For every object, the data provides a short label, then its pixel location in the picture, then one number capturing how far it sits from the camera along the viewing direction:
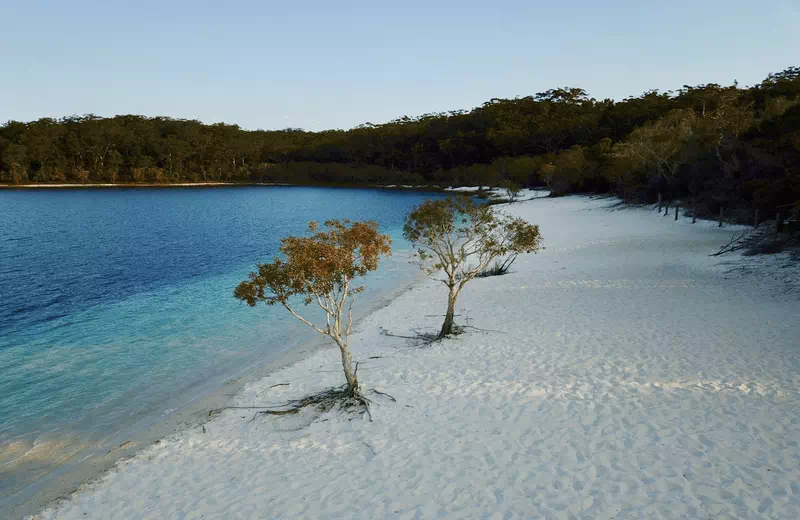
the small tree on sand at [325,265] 9.73
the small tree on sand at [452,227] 15.73
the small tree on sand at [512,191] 74.16
